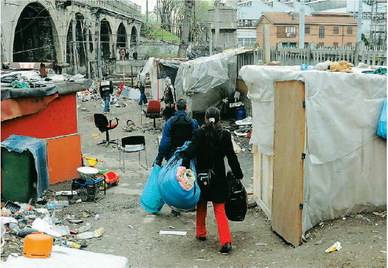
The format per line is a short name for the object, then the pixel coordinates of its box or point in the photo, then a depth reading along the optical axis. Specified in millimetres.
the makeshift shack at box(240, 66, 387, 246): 6027
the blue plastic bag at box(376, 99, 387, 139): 6441
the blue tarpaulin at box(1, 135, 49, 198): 8250
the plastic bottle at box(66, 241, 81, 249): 6352
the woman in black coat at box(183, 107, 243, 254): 6129
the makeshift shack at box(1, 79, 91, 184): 9016
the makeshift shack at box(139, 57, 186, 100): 21669
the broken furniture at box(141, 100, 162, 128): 17109
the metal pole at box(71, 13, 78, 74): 37094
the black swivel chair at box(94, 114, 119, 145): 13875
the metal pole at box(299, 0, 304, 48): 15617
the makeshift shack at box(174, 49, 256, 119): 16453
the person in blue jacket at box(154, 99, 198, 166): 7520
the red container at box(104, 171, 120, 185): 9808
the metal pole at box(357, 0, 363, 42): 13820
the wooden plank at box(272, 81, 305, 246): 5992
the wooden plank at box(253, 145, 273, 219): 7371
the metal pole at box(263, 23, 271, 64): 12727
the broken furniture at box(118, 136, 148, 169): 10820
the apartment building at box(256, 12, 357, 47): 49406
